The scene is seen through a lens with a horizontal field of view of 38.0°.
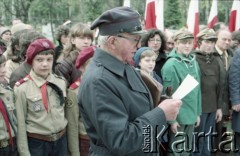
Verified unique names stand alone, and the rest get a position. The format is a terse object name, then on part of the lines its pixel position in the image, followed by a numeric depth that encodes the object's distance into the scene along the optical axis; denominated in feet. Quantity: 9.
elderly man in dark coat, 6.19
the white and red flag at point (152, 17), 24.43
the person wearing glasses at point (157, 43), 16.57
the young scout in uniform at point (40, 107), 10.45
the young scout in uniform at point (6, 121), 9.88
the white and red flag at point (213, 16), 30.29
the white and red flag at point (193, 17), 27.22
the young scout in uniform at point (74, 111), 11.90
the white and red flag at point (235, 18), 28.14
